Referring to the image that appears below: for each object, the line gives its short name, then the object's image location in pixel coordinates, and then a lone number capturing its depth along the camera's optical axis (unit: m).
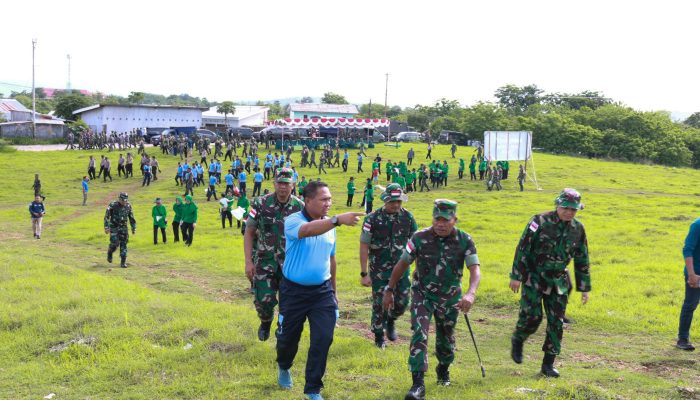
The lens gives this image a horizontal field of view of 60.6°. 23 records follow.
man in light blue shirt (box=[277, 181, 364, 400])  5.53
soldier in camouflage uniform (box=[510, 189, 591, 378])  6.59
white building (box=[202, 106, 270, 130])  83.50
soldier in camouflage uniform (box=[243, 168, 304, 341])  7.28
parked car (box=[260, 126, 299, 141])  54.33
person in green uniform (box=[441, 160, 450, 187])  37.68
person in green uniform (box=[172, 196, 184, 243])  19.54
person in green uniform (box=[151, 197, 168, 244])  19.52
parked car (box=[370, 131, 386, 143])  60.56
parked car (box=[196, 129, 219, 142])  56.40
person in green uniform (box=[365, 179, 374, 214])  26.52
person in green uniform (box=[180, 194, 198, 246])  19.30
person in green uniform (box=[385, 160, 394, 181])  36.00
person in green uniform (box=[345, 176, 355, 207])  29.18
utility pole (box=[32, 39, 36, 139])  56.62
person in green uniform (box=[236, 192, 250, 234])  21.02
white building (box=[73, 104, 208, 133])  67.69
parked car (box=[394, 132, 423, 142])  65.88
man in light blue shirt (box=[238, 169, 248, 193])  30.95
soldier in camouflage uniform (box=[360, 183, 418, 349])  7.82
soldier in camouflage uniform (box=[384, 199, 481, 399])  6.12
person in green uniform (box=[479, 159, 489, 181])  39.97
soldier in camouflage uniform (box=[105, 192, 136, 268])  15.68
